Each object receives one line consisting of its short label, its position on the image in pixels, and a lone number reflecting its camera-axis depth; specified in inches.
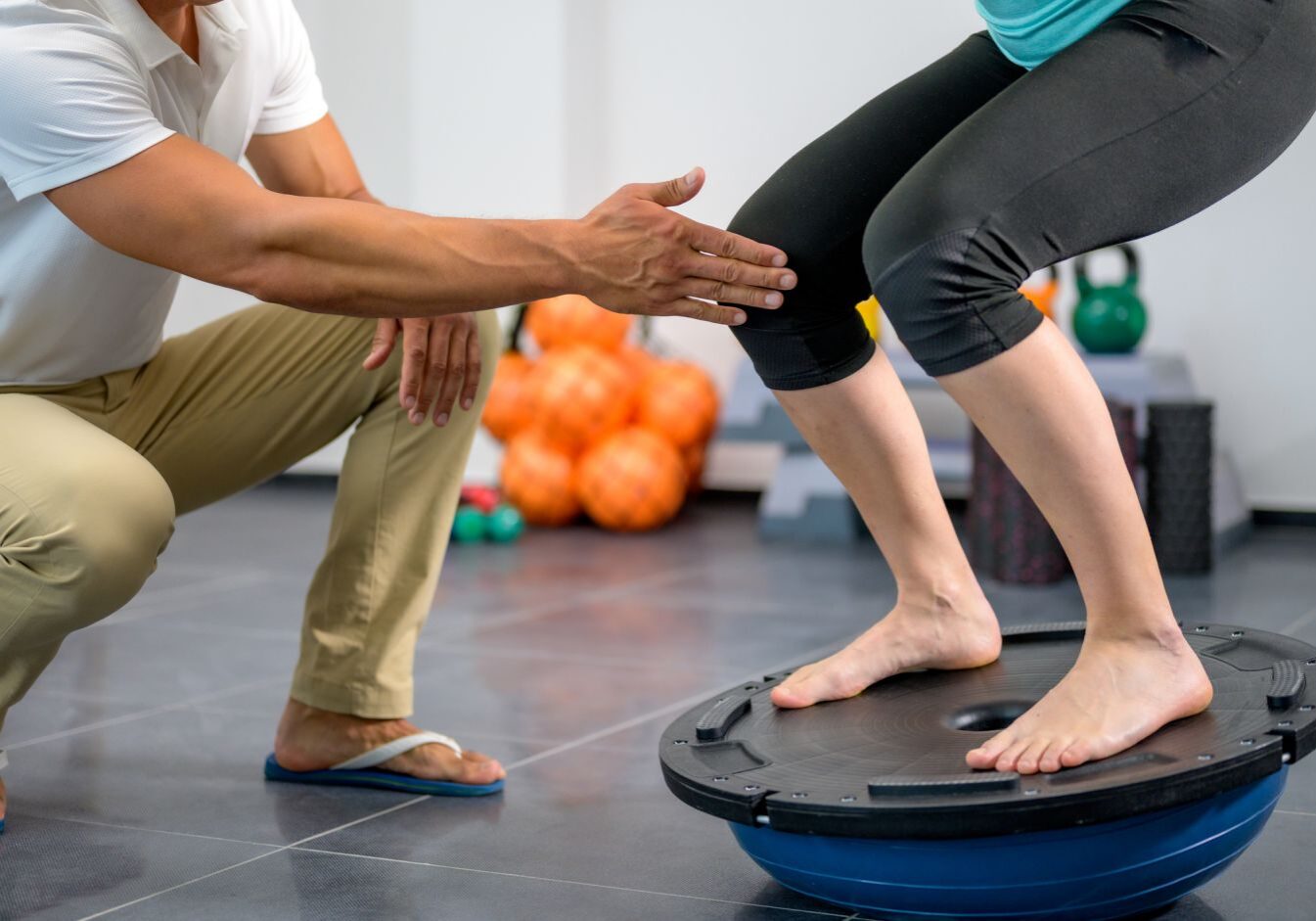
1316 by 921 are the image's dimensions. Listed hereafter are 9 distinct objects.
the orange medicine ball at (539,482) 166.7
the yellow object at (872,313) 155.5
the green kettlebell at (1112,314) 145.1
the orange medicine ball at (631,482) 162.9
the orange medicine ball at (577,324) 168.1
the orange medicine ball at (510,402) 168.7
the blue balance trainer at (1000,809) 47.9
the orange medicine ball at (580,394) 163.6
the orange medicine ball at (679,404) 166.2
